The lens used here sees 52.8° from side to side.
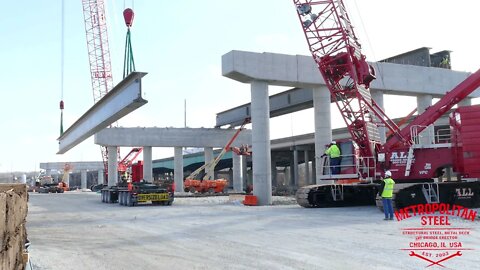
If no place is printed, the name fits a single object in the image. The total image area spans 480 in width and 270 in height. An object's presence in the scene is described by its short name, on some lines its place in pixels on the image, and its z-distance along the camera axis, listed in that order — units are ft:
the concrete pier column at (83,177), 340.31
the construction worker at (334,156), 71.82
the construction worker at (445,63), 115.65
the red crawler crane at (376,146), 62.64
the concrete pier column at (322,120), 93.81
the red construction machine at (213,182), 155.53
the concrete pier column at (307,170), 231.71
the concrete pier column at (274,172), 278.24
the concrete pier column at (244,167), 261.81
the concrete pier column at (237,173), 175.50
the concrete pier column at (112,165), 169.37
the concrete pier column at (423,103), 106.05
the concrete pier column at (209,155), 177.71
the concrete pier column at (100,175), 330.89
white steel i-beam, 54.95
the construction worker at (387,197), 51.83
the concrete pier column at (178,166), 173.81
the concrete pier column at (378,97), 102.26
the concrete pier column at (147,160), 167.73
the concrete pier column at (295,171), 224.29
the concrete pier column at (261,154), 88.07
